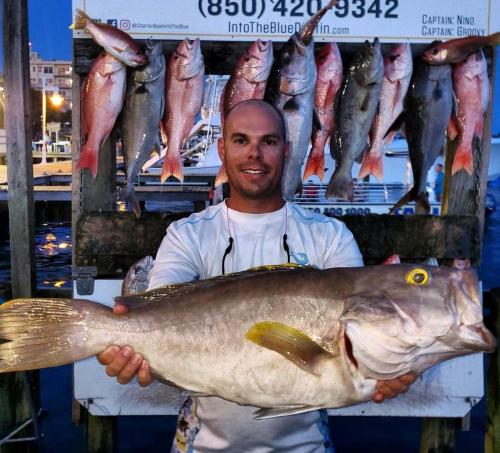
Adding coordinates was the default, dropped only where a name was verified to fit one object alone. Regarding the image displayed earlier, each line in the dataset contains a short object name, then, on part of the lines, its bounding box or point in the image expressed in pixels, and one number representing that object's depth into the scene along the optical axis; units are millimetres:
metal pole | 28808
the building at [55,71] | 112375
